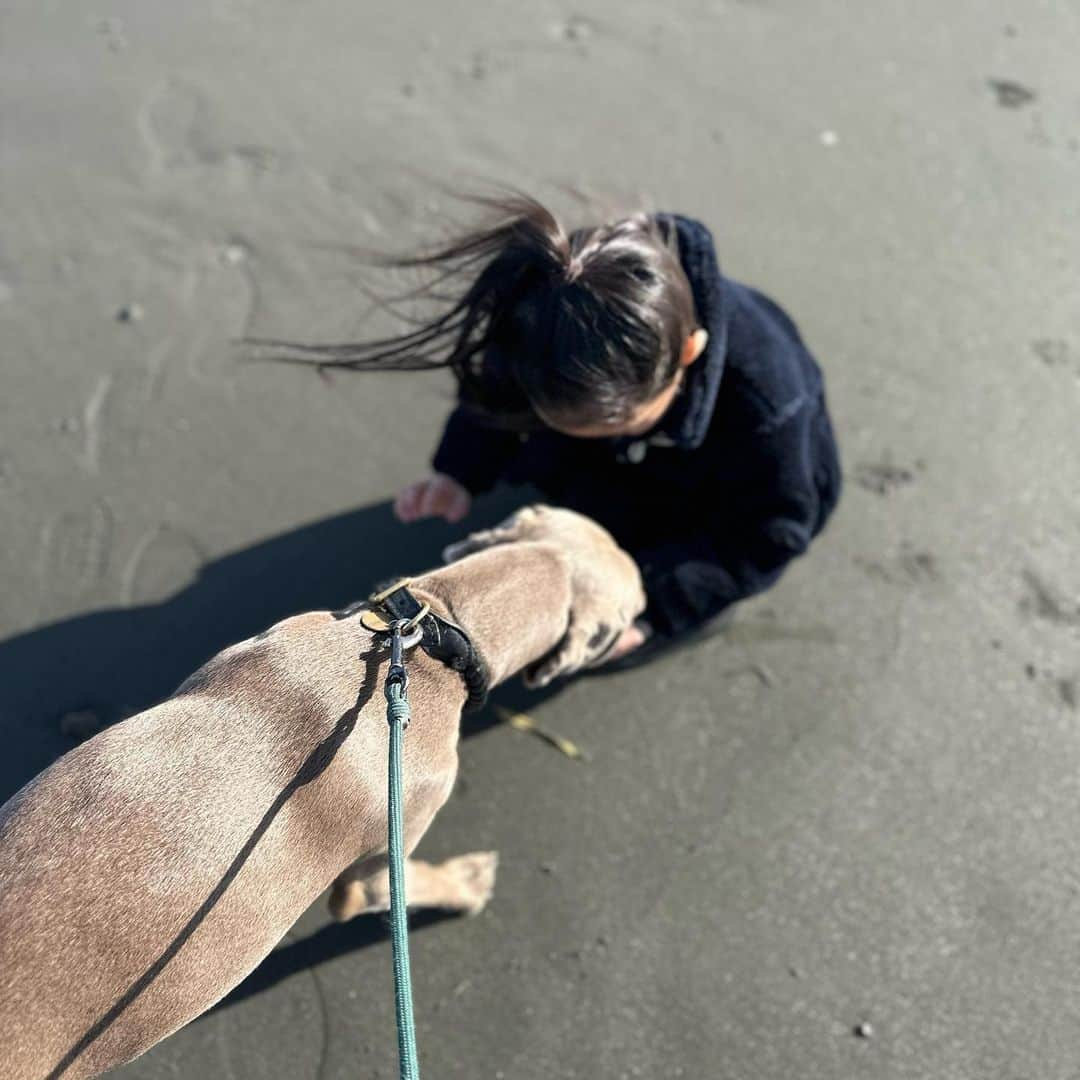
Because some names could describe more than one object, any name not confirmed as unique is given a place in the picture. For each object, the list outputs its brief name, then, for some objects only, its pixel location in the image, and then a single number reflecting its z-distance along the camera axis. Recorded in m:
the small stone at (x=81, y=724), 2.62
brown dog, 1.55
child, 2.00
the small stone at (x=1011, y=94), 3.86
